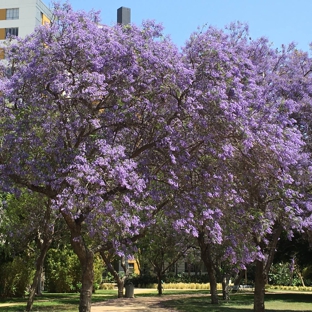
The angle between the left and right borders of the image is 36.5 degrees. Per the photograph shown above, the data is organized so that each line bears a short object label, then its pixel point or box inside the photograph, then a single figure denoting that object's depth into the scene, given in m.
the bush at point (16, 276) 25.25
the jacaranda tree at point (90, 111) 10.92
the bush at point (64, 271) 30.09
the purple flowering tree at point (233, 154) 11.30
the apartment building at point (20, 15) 54.44
